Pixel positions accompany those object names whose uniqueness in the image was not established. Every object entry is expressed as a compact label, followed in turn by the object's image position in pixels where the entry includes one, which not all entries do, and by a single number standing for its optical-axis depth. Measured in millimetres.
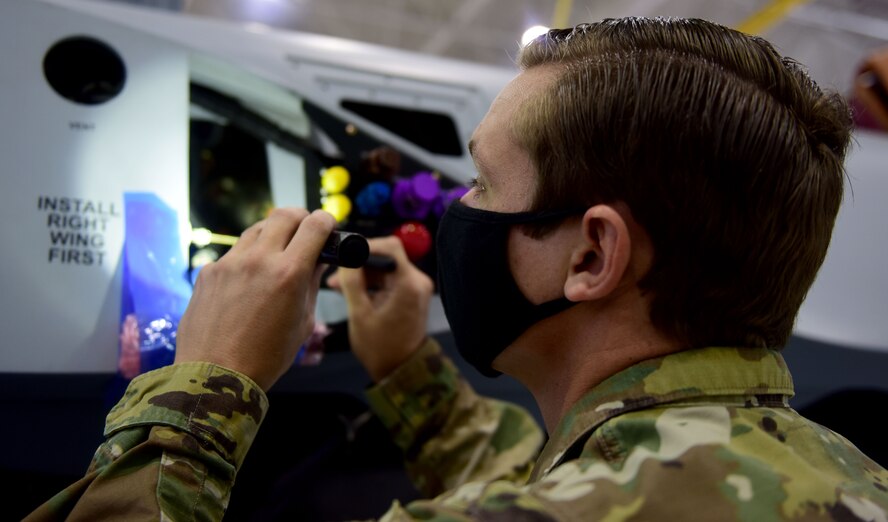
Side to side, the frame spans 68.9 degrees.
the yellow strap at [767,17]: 2631
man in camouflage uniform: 486
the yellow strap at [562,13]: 2297
